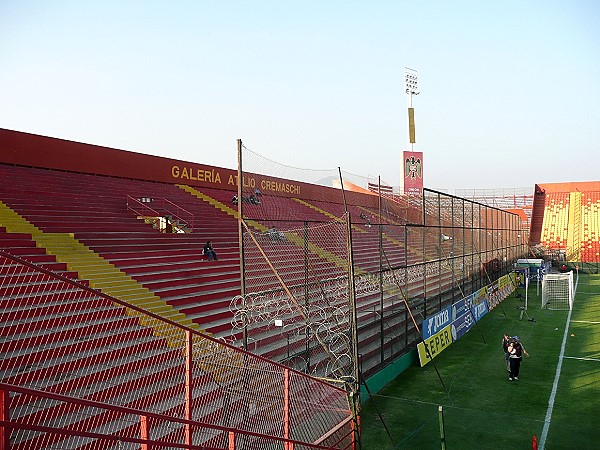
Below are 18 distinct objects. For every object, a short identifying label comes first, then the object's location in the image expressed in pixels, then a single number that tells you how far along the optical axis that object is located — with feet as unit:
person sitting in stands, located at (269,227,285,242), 60.50
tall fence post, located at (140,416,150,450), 14.88
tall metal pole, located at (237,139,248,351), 31.96
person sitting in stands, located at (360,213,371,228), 104.32
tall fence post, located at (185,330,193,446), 19.57
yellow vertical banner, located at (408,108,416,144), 133.08
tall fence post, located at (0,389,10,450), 10.92
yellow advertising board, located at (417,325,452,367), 47.05
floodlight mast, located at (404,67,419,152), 137.99
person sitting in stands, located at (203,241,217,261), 53.26
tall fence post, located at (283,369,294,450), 23.80
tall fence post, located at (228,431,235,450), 19.03
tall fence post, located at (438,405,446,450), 25.65
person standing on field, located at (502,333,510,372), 44.36
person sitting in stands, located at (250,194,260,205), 50.93
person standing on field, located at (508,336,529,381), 41.83
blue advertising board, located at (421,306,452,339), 49.55
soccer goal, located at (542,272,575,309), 79.82
